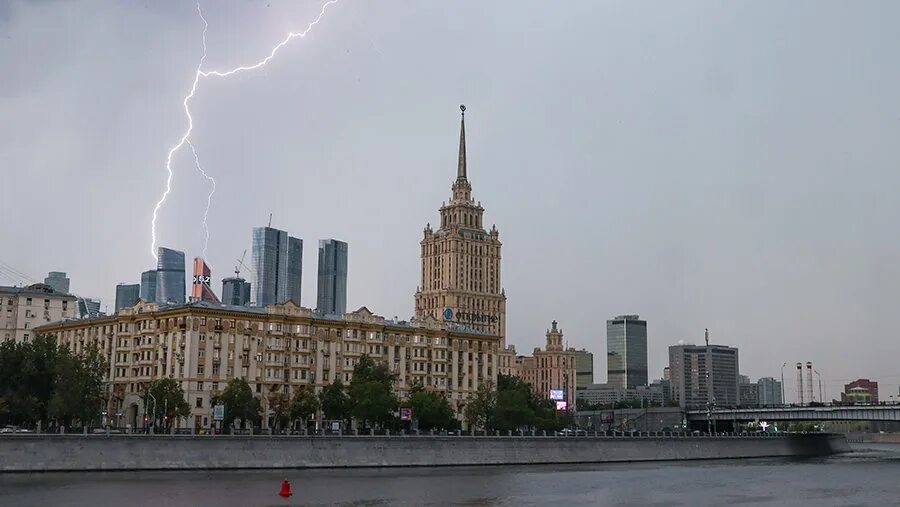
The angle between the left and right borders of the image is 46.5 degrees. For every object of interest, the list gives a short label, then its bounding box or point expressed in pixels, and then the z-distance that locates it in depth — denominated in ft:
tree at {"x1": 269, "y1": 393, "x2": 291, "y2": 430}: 515.50
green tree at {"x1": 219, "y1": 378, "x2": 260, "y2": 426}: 475.31
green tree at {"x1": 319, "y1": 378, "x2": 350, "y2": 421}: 509.76
